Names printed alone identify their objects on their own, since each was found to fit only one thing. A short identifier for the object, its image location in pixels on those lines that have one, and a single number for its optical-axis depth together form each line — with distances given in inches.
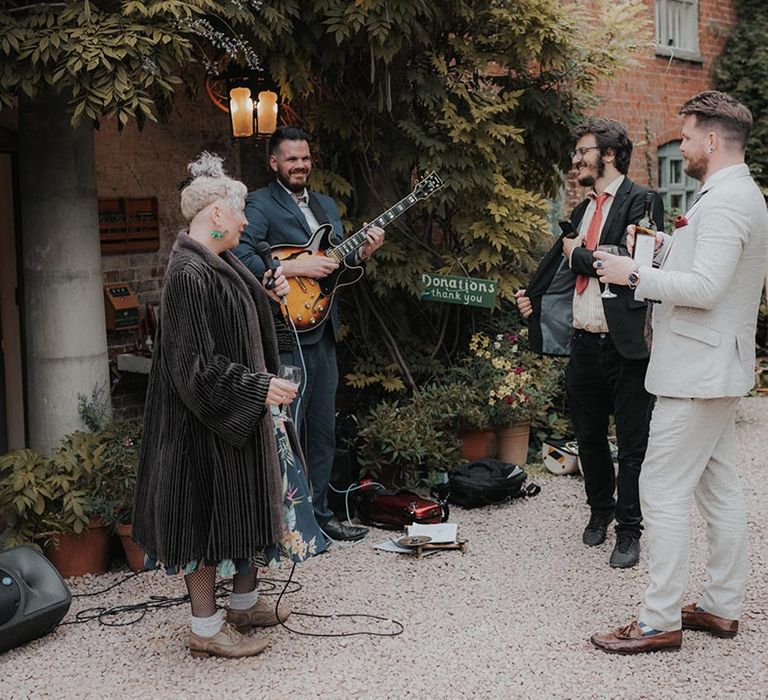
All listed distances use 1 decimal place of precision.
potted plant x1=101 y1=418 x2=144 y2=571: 206.1
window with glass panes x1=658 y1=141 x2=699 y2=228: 469.7
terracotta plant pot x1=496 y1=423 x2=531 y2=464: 280.1
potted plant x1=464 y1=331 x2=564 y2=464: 275.9
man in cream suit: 151.8
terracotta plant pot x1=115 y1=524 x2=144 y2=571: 206.7
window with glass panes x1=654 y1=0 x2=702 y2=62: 465.1
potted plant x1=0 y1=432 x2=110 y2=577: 197.6
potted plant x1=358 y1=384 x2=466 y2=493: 248.1
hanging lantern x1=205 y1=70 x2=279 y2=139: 264.2
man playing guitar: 214.2
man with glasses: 199.8
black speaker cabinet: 167.9
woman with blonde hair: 152.9
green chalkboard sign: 265.7
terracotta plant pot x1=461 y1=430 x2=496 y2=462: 275.1
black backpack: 244.8
